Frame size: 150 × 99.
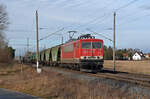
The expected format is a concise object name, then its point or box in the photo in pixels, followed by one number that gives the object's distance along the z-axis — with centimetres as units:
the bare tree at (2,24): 5031
